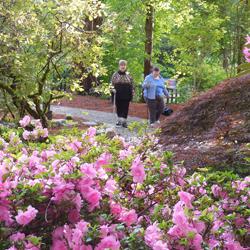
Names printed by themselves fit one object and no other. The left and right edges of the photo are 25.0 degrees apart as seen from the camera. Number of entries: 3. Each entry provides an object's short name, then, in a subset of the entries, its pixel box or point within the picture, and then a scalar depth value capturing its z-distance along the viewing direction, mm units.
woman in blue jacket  11734
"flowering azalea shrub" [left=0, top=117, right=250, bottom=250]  2084
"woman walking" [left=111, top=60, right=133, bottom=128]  11359
